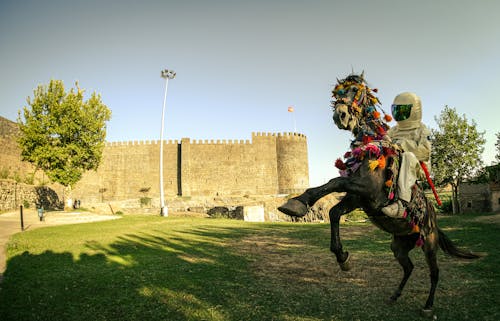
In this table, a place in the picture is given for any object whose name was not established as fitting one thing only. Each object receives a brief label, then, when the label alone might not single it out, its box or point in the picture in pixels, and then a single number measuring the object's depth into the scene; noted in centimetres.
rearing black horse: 340
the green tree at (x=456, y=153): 2473
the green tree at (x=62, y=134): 2164
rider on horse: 378
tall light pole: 2140
